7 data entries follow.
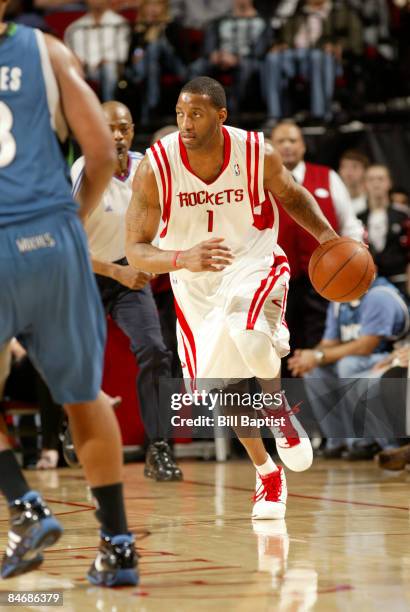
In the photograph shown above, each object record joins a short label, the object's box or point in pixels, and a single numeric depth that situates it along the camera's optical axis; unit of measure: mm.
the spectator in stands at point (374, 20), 23141
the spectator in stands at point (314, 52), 21766
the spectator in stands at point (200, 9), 24984
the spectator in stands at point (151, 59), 22375
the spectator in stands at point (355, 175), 19078
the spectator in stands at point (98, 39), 23469
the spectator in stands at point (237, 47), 22281
